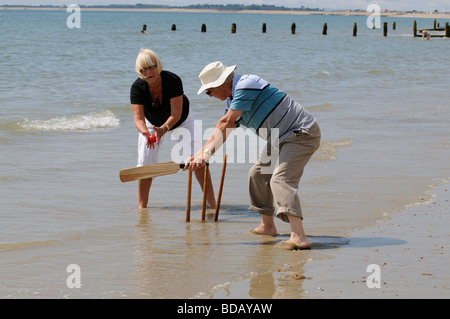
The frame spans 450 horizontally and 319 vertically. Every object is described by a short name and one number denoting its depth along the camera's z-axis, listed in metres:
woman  12.75
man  10.84
